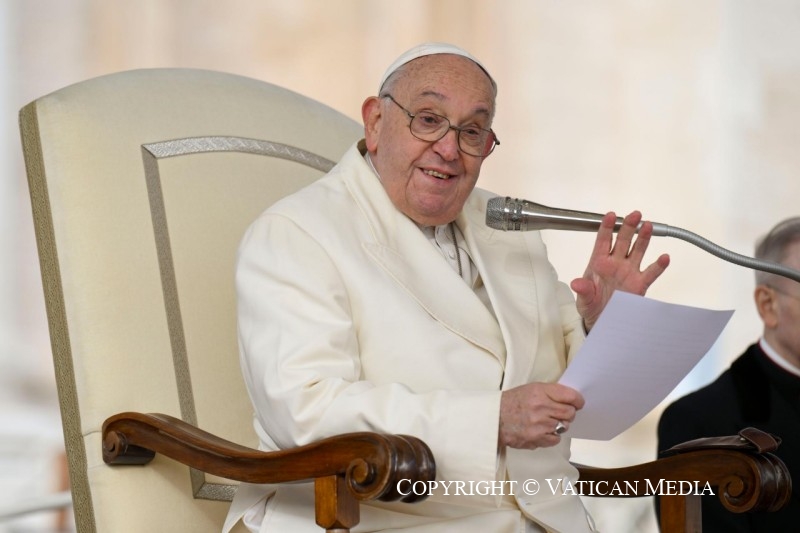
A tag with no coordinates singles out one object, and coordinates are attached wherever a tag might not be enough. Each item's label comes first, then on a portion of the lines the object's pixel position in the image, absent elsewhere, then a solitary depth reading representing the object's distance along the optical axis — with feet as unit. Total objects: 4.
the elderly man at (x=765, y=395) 21.94
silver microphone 14.85
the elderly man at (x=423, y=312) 13.41
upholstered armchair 15.28
